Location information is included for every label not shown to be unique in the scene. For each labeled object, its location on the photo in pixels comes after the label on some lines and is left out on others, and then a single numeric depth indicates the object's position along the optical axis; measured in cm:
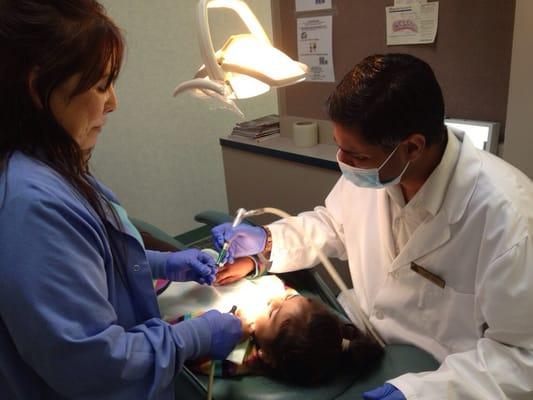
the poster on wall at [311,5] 213
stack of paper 252
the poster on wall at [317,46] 218
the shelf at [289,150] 209
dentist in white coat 101
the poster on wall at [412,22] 176
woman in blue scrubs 76
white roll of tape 228
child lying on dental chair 126
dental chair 115
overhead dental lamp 106
